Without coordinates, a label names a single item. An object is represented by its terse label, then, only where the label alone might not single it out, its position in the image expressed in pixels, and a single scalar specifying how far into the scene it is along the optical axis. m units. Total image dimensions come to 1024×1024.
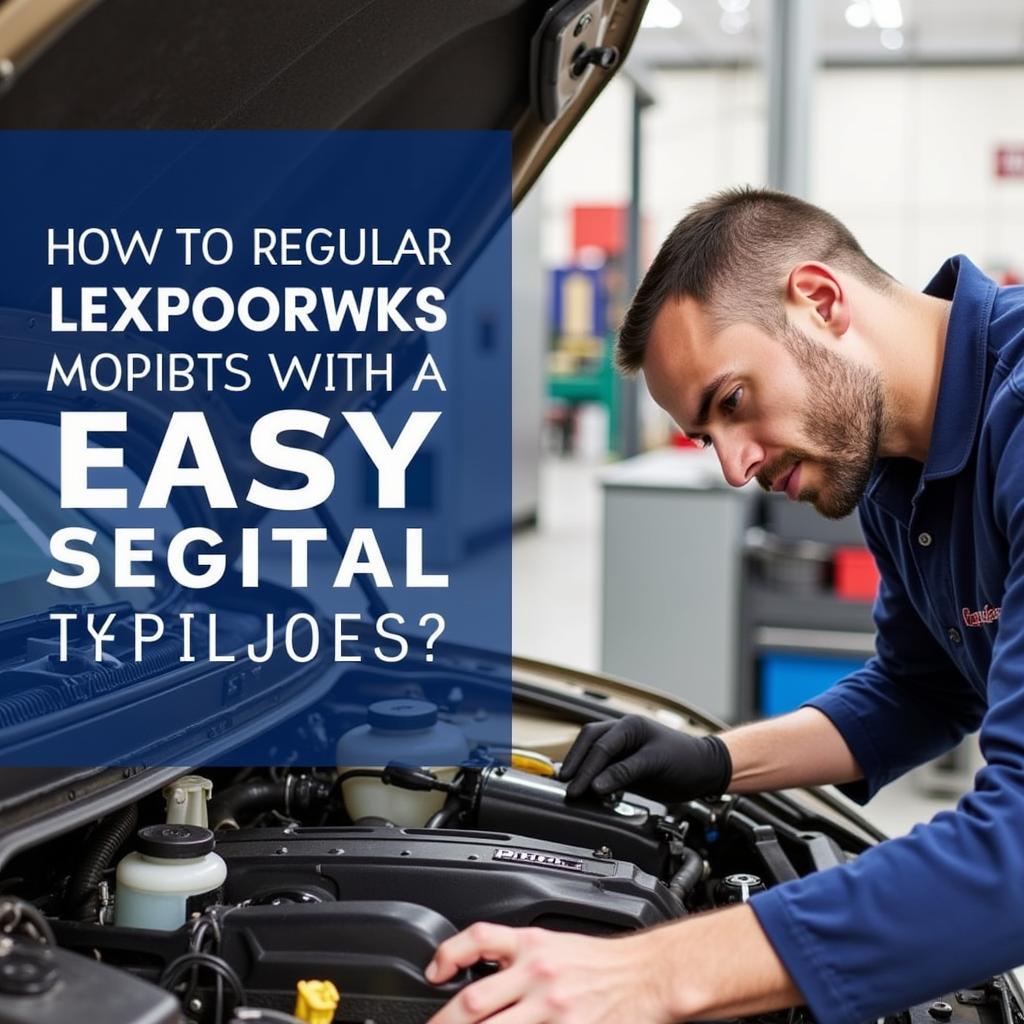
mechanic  0.97
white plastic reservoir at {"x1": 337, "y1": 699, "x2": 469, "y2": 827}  1.47
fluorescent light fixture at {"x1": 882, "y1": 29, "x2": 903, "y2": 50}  12.41
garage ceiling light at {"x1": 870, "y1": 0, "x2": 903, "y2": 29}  10.55
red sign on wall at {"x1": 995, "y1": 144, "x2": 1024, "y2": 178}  12.20
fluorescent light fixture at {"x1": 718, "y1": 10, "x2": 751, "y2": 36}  11.61
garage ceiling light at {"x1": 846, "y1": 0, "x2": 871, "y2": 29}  11.17
